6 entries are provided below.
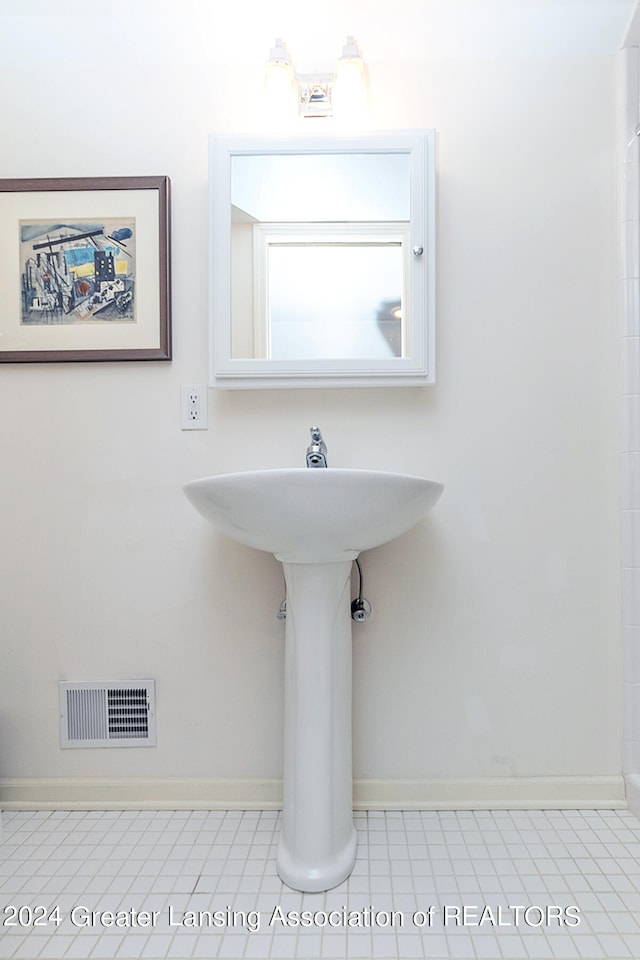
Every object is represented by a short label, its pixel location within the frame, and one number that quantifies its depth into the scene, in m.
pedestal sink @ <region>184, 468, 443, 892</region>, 1.14
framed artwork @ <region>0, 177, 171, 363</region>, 1.55
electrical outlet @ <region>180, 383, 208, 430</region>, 1.56
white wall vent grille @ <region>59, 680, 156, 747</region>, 1.56
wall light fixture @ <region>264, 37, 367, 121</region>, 1.46
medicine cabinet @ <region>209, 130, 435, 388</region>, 1.50
